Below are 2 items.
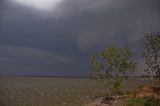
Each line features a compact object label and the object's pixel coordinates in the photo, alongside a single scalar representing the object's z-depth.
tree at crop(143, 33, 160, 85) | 17.17
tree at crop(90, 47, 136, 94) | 15.16
